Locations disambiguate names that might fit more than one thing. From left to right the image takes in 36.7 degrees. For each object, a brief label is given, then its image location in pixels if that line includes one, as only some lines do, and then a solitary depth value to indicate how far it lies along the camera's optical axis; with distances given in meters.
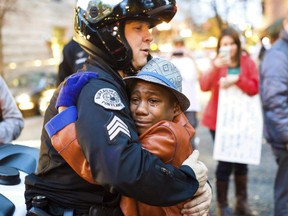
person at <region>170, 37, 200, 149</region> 6.43
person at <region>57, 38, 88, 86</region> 4.53
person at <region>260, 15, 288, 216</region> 3.78
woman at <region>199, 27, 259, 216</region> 4.72
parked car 14.97
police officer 1.66
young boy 1.78
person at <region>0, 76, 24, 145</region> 3.36
